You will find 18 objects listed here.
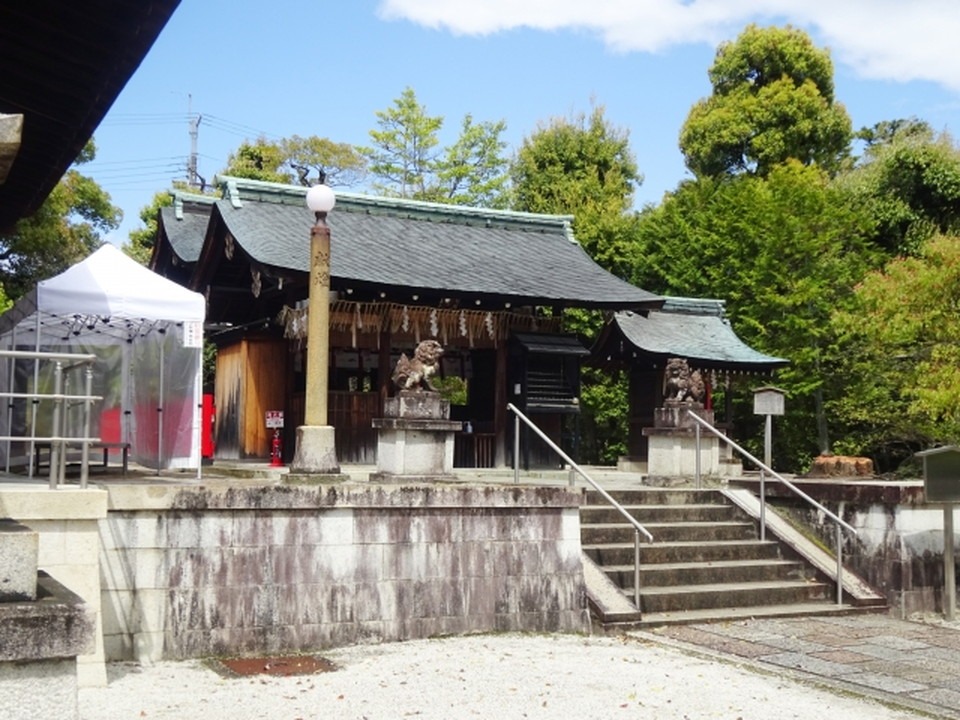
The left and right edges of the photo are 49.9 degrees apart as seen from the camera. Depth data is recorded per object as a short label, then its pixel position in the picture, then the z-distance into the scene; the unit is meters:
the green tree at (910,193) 27.05
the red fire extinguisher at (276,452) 16.55
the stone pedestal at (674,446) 14.35
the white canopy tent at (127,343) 11.24
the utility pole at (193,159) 48.69
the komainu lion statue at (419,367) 11.86
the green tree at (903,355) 17.36
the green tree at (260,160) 37.19
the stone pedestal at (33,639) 3.12
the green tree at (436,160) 36.06
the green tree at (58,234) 24.64
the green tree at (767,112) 32.62
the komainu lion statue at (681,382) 14.59
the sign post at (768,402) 16.23
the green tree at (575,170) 34.84
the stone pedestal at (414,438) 11.66
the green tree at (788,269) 23.56
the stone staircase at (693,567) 10.56
